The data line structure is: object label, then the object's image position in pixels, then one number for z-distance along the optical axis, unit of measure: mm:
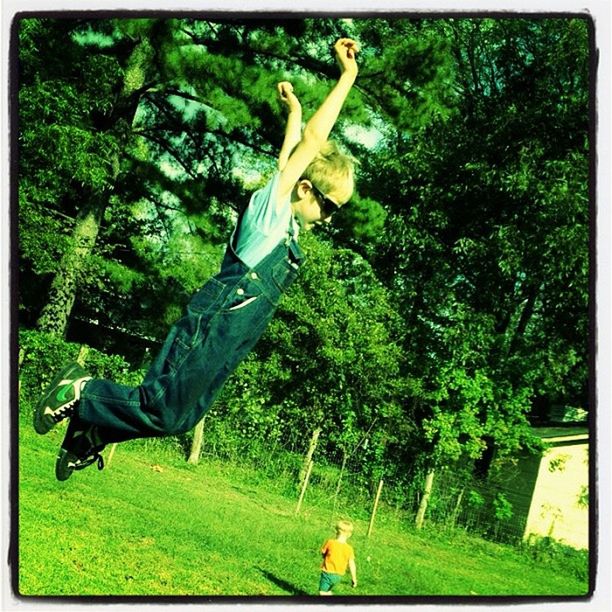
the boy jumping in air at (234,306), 3043
